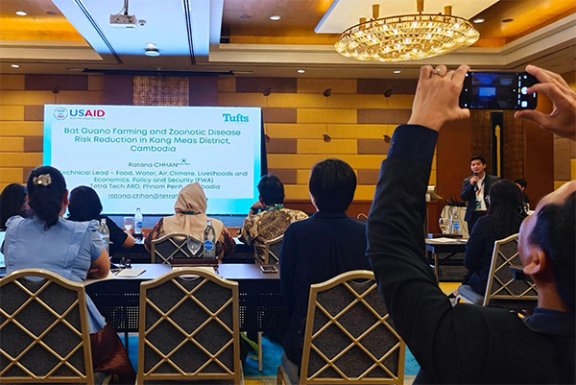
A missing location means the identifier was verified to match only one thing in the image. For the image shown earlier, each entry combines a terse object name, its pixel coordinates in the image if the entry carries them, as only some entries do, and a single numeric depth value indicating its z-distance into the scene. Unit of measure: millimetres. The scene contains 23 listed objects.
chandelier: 5137
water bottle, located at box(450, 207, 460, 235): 5864
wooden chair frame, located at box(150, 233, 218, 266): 3625
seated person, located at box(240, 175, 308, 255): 3727
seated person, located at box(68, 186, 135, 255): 3510
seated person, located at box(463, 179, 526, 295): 3471
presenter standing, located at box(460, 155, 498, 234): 6466
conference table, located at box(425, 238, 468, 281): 4984
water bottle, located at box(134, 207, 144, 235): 5720
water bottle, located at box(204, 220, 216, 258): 3352
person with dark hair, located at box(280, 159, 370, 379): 2160
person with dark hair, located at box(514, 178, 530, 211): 8005
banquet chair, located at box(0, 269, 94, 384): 2018
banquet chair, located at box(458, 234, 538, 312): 3287
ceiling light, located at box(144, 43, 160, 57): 6421
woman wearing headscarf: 3831
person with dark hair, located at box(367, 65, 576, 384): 608
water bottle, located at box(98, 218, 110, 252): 3276
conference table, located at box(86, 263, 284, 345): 2607
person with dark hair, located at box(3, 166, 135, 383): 2301
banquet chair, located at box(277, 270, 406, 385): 2027
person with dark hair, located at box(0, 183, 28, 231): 3447
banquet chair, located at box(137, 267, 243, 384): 2096
